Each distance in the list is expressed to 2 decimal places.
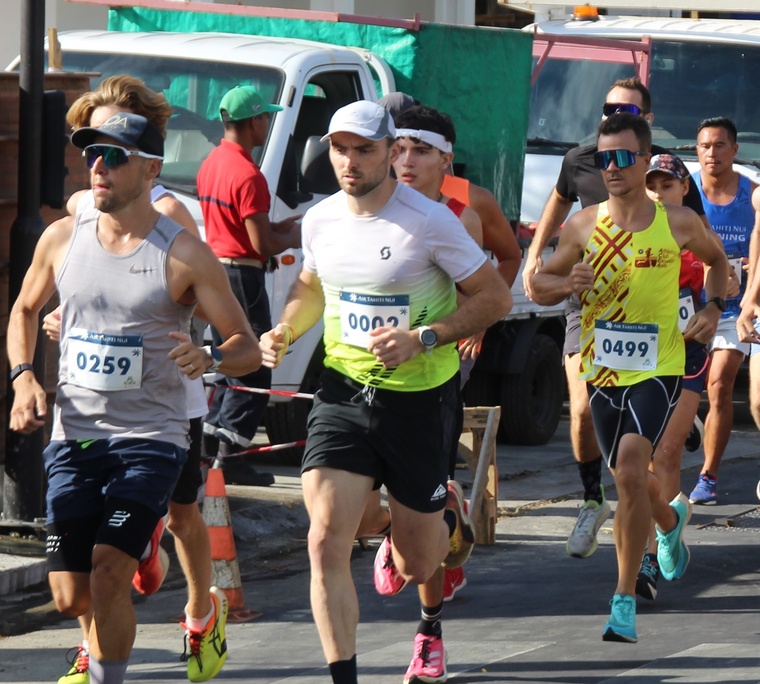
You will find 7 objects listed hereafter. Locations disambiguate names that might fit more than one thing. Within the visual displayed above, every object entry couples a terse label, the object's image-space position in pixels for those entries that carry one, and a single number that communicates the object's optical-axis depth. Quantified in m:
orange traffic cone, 14.46
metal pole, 16.05
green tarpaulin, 21.87
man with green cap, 17.98
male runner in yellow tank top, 13.87
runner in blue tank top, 20.17
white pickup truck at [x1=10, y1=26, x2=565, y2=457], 19.83
